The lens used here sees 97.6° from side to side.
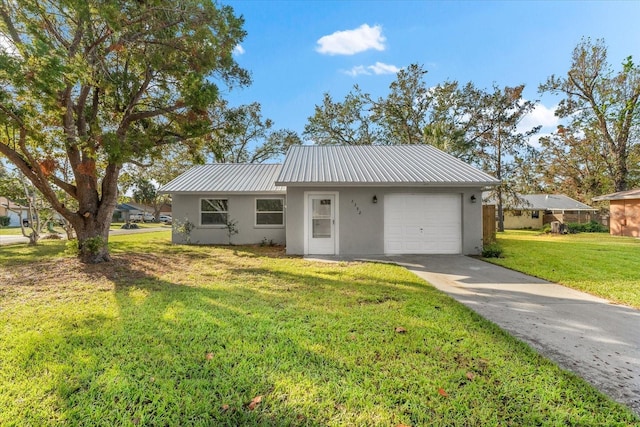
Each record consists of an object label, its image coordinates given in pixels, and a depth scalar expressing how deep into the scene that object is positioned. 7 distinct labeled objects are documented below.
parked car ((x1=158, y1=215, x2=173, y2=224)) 48.65
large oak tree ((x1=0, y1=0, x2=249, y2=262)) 6.12
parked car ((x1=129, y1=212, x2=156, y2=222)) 49.15
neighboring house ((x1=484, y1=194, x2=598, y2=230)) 29.98
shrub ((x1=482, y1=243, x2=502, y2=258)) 9.35
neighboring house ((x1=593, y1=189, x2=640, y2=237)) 18.33
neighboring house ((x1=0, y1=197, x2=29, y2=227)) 34.47
